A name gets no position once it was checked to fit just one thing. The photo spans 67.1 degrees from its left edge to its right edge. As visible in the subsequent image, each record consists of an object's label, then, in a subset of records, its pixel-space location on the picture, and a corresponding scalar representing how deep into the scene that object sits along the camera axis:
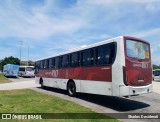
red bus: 5.43
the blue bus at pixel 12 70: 24.15
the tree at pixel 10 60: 55.19
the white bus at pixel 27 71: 24.04
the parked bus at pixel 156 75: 18.97
